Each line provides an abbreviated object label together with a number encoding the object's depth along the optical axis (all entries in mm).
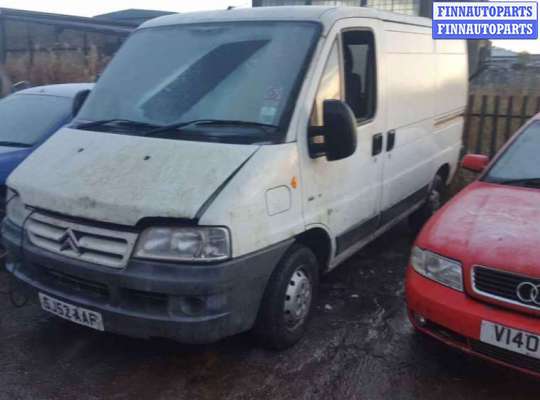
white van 3045
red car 2963
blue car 5113
